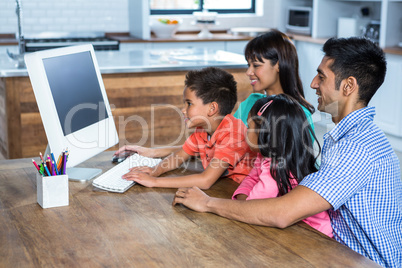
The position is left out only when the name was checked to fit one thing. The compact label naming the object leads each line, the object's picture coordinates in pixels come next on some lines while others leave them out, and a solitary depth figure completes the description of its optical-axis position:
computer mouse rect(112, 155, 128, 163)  2.05
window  6.24
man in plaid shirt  1.35
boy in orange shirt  1.77
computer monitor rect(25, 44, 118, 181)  1.69
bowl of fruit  5.68
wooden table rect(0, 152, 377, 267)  1.21
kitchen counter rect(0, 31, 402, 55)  5.38
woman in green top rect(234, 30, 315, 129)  2.22
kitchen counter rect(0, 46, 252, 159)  3.18
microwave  5.81
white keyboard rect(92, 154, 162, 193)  1.71
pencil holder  1.53
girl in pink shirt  1.54
